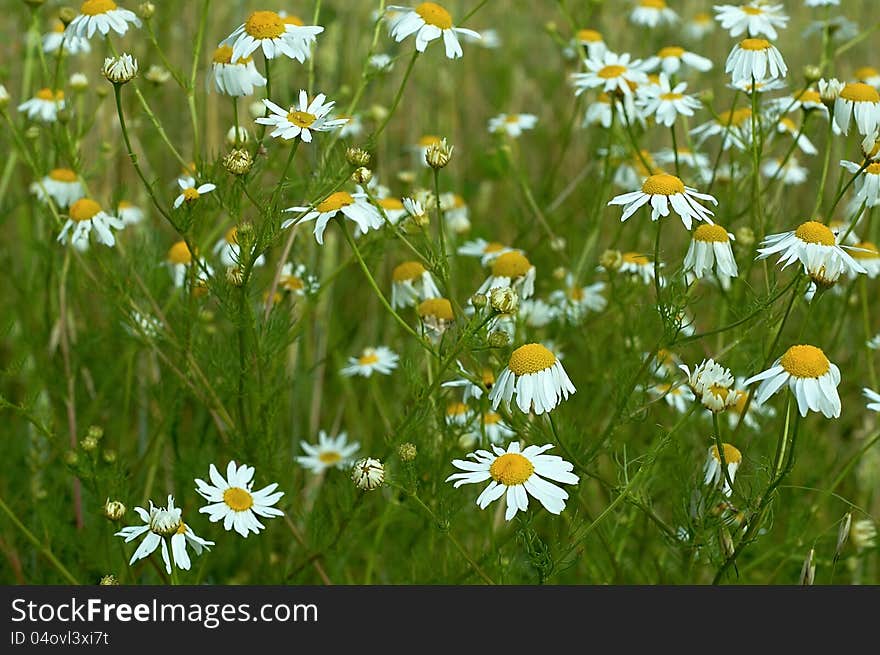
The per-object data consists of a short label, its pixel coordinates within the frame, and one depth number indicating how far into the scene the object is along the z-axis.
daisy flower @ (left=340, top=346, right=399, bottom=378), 0.99
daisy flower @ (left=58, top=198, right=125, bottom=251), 0.94
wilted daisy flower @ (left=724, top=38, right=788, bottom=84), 0.92
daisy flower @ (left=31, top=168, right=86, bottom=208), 1.00
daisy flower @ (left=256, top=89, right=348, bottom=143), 0.85
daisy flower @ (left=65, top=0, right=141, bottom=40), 0.91
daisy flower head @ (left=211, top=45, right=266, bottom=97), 0.91
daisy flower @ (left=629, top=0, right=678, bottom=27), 1.09
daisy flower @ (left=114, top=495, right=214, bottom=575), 0.84
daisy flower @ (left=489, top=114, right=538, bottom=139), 1.10
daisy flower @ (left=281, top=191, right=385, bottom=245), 0.87
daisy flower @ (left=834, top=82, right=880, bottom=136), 0.89
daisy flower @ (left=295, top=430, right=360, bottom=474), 0.99
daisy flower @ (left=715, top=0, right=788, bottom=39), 0.97
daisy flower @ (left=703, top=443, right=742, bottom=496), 0.87
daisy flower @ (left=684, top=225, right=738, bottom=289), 0.86
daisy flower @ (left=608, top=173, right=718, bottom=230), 0.85
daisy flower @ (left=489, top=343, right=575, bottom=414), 0.84
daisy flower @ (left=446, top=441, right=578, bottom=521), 0.83
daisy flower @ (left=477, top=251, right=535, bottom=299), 0.93
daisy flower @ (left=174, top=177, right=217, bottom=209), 0.87
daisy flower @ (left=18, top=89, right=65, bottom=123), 0.99
